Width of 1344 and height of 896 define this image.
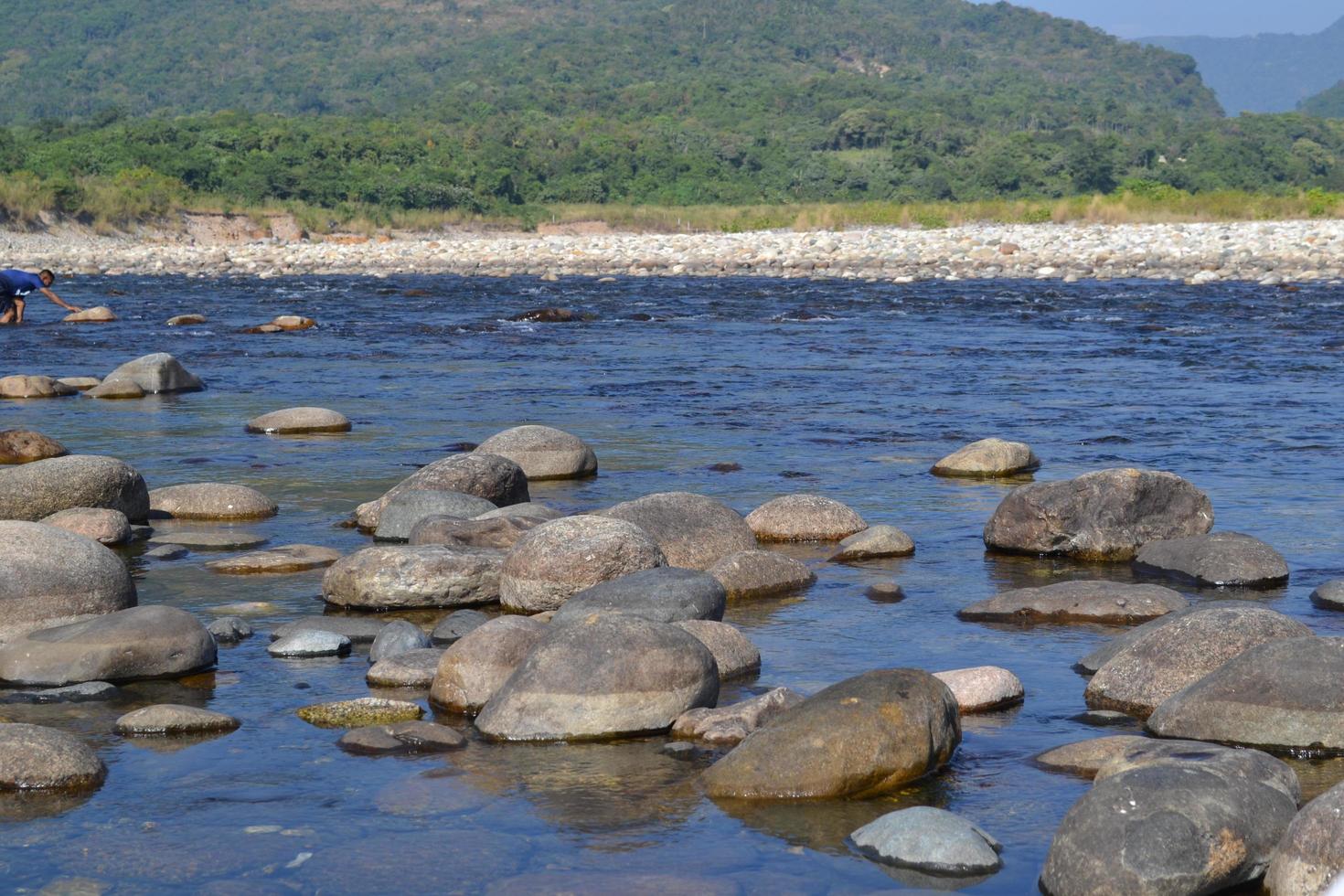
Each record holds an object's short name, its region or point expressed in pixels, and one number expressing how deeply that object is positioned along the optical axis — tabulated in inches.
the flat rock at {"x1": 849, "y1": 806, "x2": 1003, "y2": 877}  195.2
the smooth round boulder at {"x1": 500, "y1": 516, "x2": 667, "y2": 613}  315.9
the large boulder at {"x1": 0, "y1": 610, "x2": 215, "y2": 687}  270.1
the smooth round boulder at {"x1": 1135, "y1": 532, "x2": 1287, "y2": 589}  339.0
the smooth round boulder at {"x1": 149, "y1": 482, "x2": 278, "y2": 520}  418.0
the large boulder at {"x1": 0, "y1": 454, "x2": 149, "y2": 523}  385.4
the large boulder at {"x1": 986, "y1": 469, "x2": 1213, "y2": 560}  370.6
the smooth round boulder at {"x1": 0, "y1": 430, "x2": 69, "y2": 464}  488.7
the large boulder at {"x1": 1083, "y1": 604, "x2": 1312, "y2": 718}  258.7
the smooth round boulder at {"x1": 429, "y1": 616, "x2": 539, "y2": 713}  260.1
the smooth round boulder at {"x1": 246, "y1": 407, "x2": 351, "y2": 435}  566.3
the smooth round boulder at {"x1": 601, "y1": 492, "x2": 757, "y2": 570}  350.9
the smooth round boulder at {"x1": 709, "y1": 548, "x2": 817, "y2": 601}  335.3
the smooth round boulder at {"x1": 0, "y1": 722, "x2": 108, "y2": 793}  221.9
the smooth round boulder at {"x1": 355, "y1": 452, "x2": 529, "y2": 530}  403.9
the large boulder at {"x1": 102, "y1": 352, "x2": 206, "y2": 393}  673.0
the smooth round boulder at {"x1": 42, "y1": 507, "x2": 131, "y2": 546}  374.6
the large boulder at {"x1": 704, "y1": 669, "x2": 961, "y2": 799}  220.2
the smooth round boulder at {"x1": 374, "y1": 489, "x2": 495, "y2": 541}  385.7
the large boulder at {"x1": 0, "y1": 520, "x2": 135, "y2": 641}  289.9
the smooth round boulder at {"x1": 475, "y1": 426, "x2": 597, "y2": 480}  468.8
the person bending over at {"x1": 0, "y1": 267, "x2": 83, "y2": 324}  863.7
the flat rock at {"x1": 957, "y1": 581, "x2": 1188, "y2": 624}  311.0
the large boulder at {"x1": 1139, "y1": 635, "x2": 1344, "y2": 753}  232.8
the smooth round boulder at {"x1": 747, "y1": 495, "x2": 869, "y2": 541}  386.6
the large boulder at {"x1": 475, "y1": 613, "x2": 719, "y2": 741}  244.1
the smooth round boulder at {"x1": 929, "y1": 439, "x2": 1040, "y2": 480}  475.8
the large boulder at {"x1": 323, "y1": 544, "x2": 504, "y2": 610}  323.9
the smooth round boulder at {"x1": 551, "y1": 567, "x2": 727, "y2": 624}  291.1
